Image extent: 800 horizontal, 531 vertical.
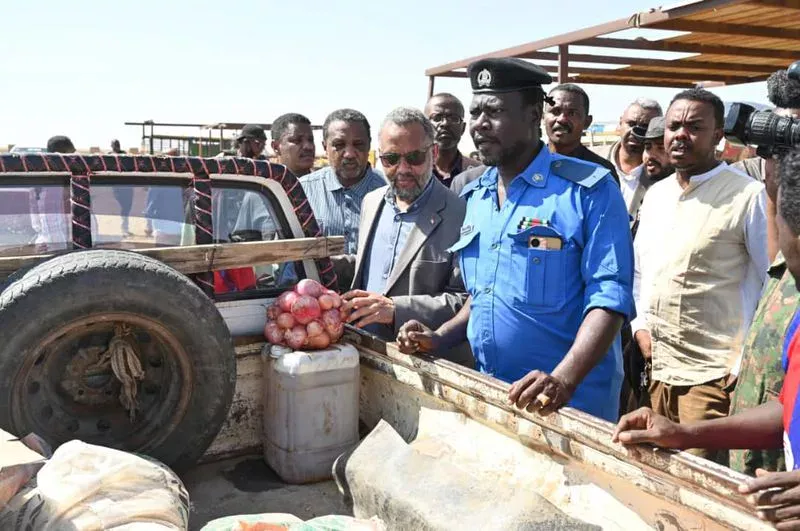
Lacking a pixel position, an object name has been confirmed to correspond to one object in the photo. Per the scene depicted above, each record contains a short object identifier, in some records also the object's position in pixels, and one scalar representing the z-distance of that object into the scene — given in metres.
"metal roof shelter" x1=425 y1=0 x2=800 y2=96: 5.36
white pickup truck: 1.88
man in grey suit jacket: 2.89
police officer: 2.22
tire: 2.26
